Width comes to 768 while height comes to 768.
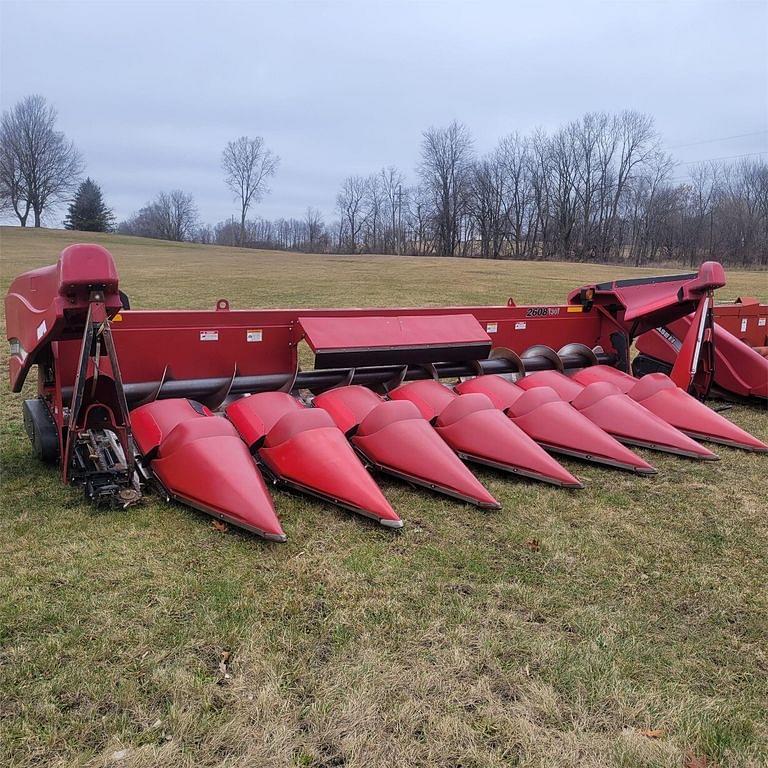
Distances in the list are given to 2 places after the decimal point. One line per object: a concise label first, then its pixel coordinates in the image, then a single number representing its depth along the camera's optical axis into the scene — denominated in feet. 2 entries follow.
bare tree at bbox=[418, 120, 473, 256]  209.56
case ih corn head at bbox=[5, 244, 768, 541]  10.70
